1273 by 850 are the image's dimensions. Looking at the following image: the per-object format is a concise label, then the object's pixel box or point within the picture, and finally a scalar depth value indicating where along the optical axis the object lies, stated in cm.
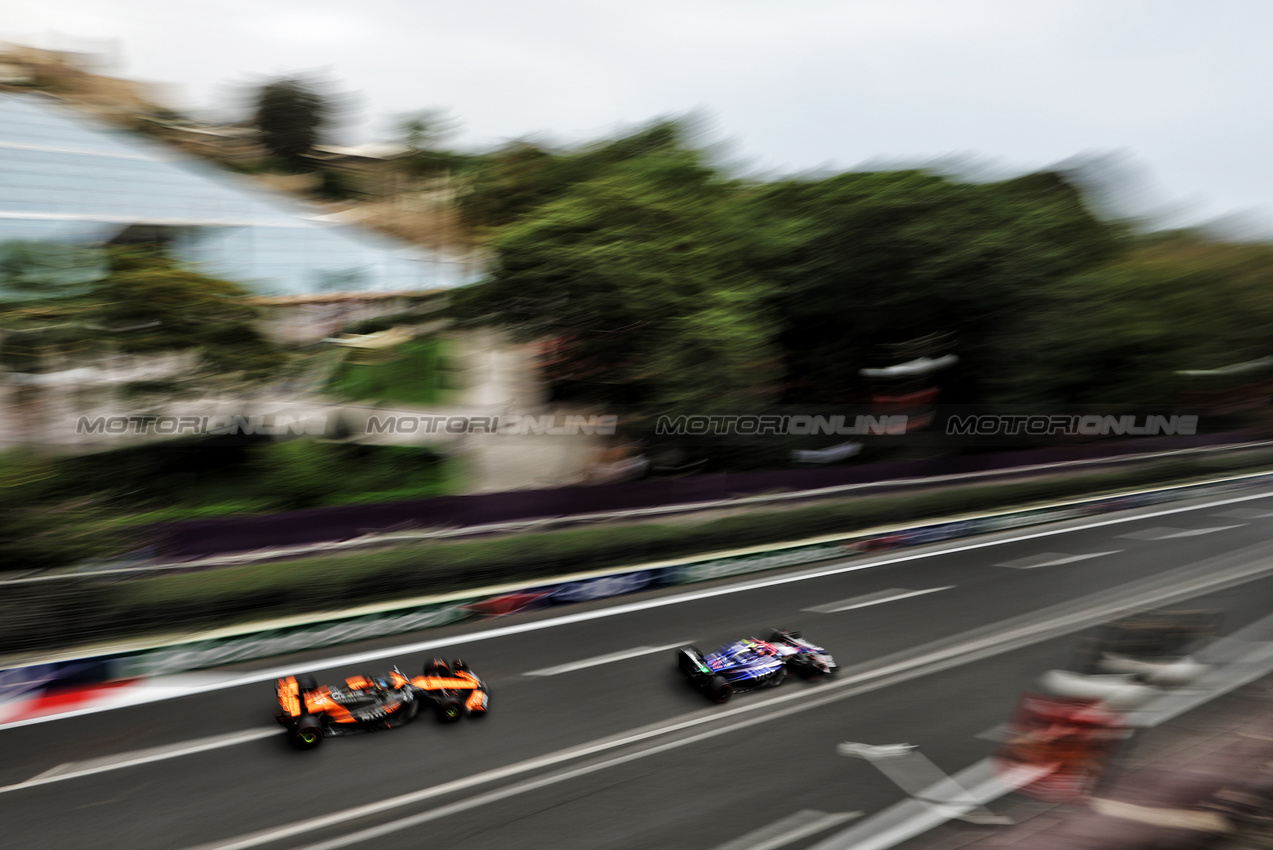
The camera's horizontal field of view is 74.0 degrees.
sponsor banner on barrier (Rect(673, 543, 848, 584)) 1599
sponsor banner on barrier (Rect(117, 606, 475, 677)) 1118
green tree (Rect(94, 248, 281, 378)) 1808
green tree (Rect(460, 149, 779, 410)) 2003
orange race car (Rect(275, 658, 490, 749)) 911
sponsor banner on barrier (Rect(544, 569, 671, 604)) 1452
